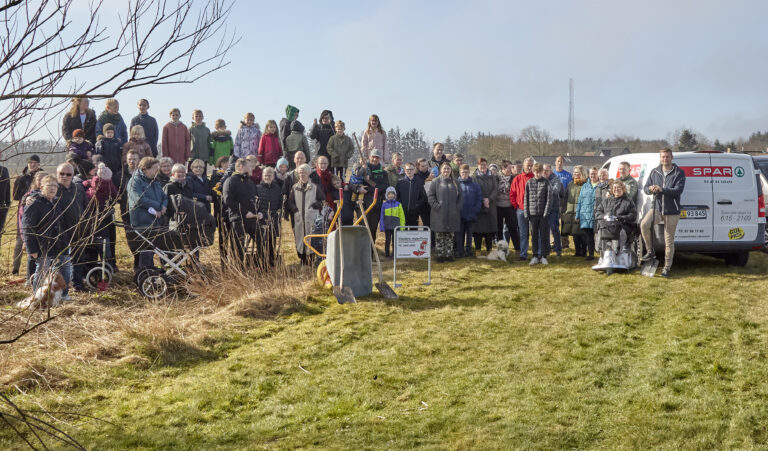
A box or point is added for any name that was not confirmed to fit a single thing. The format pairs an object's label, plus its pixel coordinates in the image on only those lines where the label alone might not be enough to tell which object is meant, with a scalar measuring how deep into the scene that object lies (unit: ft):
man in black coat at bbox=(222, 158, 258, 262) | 36.32
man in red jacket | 43.55
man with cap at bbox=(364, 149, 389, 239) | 44.29
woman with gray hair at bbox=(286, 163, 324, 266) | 37.63
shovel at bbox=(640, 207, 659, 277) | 36.63
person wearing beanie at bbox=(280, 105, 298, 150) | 50.80
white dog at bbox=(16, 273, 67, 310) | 27.39
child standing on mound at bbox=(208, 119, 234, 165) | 49.70
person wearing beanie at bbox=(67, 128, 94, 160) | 38.78
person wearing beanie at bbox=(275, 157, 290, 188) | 42.06
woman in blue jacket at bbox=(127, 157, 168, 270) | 32.55
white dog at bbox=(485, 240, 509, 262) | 43.47
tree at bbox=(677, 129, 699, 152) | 235.40
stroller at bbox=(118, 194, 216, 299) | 32.53
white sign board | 36.47
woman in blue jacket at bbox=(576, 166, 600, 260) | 40.98
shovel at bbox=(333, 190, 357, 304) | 31.37
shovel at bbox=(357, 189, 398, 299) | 32.32
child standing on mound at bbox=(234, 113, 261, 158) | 50.08
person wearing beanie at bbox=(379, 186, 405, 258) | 43.19
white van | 37.27
